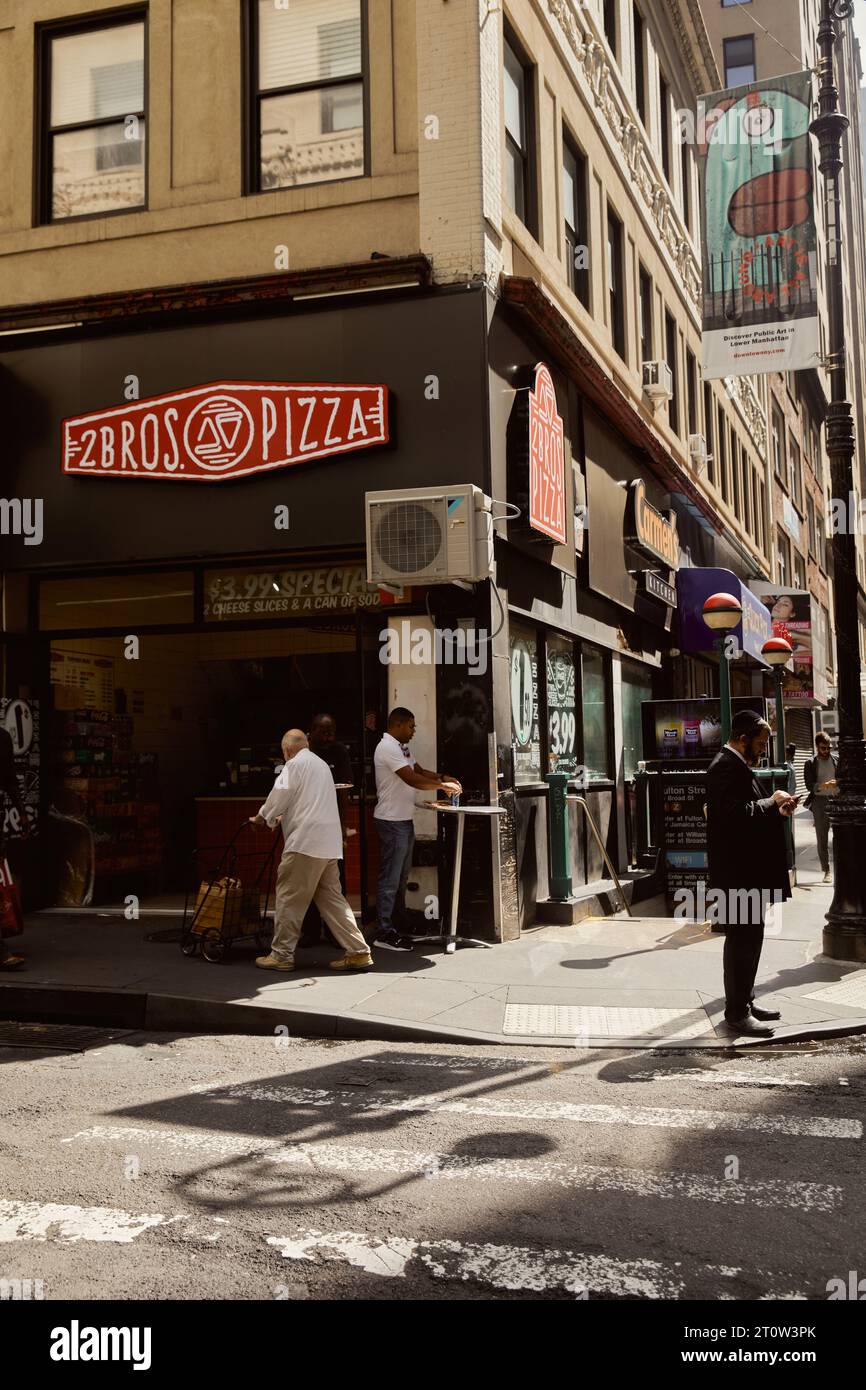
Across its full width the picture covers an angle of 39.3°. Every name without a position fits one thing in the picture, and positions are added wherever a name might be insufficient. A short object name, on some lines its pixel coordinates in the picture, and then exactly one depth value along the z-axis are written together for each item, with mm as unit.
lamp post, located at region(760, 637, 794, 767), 18156
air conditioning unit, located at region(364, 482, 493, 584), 10359
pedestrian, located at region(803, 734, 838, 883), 16891
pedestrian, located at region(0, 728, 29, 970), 9828
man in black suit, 7605
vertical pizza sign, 11656
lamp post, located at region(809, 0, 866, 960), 9945
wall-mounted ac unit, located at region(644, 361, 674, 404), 18938
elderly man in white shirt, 9125
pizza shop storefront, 11133
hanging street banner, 12375
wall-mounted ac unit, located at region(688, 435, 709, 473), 22547
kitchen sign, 16438
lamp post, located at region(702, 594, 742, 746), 12820
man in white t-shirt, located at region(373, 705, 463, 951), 10312
